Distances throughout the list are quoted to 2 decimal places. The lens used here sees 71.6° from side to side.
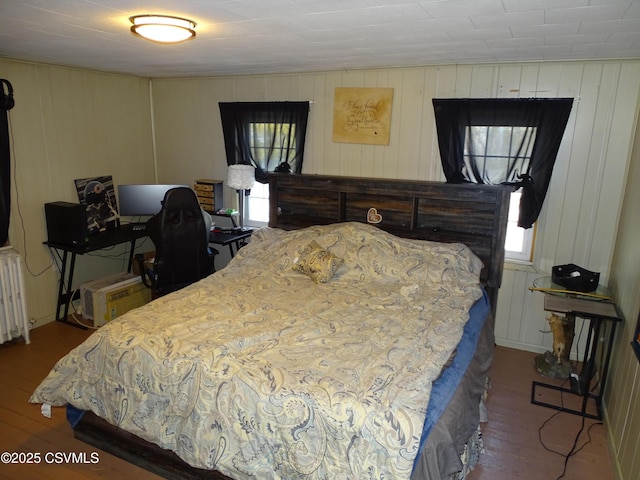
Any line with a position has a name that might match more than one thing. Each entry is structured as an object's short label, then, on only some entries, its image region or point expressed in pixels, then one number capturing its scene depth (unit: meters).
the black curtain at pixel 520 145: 3.38
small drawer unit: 4.70
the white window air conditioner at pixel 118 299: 4.12
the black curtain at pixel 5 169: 3.61
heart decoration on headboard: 3.95
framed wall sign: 3.94
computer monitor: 4.59
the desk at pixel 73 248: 3.89
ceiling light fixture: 2.30
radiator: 3.52
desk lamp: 4.38
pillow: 3.35
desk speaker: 3.86
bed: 1.82
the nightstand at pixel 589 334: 2.90
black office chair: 3.62
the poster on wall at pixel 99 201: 4.38
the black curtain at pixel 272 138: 4.29
